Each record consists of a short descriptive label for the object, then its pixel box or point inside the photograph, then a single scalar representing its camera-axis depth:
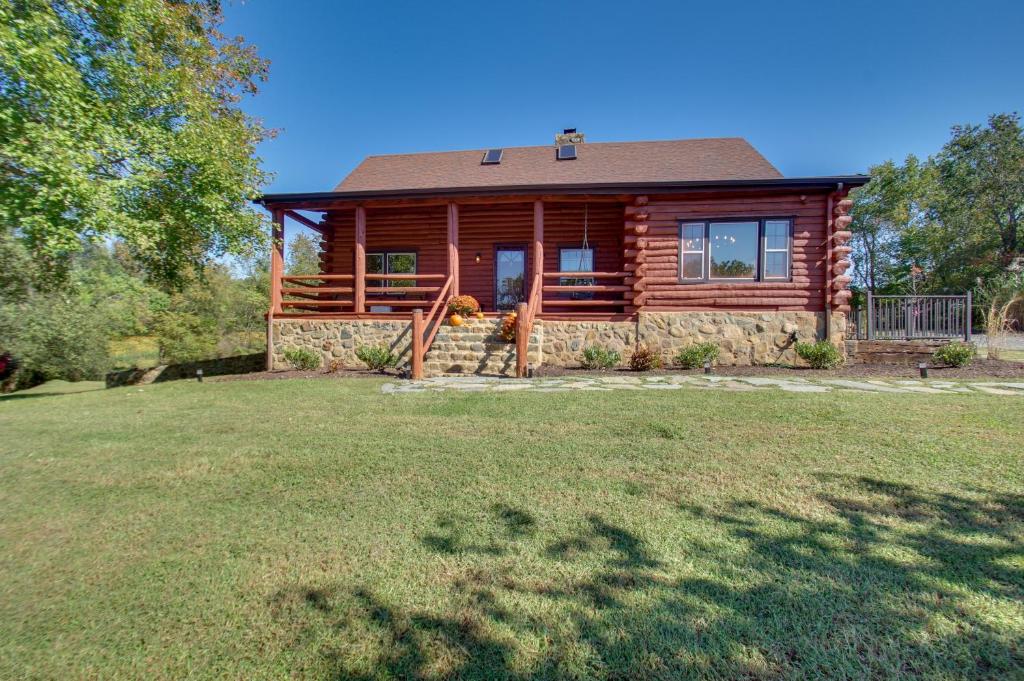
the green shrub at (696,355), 9.12
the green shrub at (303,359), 10.29
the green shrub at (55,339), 13.73
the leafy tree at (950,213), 22.48
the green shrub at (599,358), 9.35
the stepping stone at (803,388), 6.25
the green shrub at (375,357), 9.66
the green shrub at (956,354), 8.40
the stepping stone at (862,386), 6.34
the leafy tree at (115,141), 6.64
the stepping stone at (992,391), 5.94
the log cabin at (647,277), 9.77
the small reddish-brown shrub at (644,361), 9.05
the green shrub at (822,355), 8.80
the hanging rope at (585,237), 12.01
